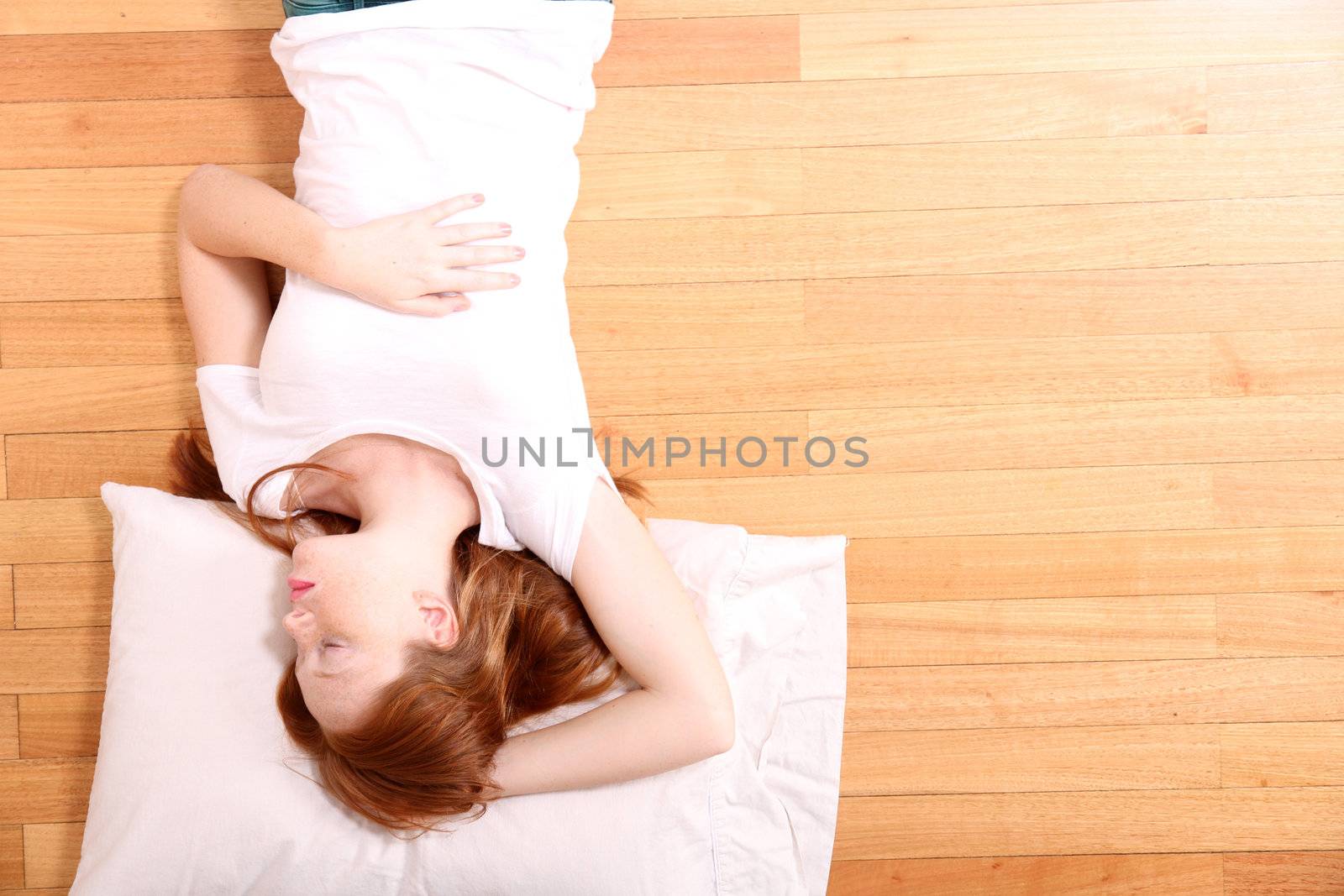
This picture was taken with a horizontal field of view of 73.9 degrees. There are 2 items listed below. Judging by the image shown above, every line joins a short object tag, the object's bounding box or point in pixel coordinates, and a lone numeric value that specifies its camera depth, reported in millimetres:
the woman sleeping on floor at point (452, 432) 1209
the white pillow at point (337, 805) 1261
